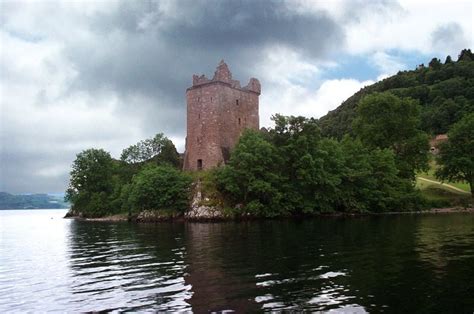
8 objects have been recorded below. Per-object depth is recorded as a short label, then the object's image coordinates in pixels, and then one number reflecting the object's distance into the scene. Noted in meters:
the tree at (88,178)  84.25
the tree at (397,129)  67.75
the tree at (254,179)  53.25
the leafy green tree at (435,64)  149.75
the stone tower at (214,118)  63.88
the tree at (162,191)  58.56
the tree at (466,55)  149.89
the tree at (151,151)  83.56
